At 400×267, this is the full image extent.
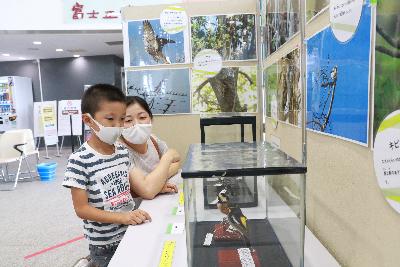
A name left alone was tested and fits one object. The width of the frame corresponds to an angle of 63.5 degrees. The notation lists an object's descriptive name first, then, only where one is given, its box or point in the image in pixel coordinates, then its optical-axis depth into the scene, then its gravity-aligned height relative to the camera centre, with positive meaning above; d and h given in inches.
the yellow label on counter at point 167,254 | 35.7 -17.7
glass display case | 29.5 -13.5
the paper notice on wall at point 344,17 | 27.8 +7.4
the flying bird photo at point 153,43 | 82.3 +15.1
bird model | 37.0 -13.9
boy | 47.9 -11.4
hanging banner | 174.1 +51.1
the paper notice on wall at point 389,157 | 22.8 -4.5
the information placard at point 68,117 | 313.6 -12.4
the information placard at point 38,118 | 306.3 -12.5
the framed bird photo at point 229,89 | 81.0 +2.7
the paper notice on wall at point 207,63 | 80.7 +9.5
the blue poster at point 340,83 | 27.2 +1.5
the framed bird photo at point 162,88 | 83.5 +3.6
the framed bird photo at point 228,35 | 79.7 +16.1
